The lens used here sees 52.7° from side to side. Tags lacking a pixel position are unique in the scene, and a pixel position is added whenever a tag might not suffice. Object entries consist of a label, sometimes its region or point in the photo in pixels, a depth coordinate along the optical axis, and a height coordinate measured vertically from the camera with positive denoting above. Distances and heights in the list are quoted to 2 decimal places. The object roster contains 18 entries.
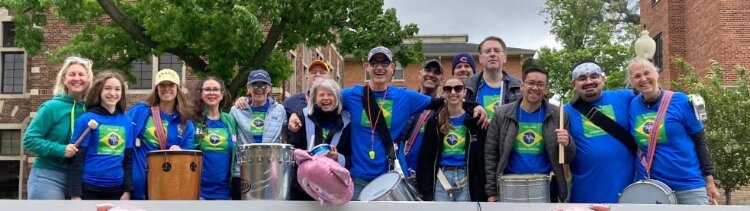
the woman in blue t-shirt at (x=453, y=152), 5.65 -0.21
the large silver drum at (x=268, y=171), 5.07 -0.32
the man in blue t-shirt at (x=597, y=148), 5.29 -0.16
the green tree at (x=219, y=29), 14.69 +1.94
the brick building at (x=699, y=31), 23.28 +3.20
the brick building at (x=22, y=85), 23.83 +1.16
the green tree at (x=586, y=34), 33.31 +4.83
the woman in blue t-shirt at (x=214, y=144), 5.66 -0.16
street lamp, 9.60 +1.02
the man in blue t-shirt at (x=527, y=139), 5.38 -0.10
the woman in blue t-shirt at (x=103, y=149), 5.11 -0.19
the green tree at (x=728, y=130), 18.45 -0.07
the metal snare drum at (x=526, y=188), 5.07 -0.42
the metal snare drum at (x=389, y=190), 4.99 -0.44
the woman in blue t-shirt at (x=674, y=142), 5.14 -0.11
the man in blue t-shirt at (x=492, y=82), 6.27 +0.36
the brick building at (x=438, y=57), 49.28 +4.36
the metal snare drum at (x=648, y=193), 4.91 -0.44
